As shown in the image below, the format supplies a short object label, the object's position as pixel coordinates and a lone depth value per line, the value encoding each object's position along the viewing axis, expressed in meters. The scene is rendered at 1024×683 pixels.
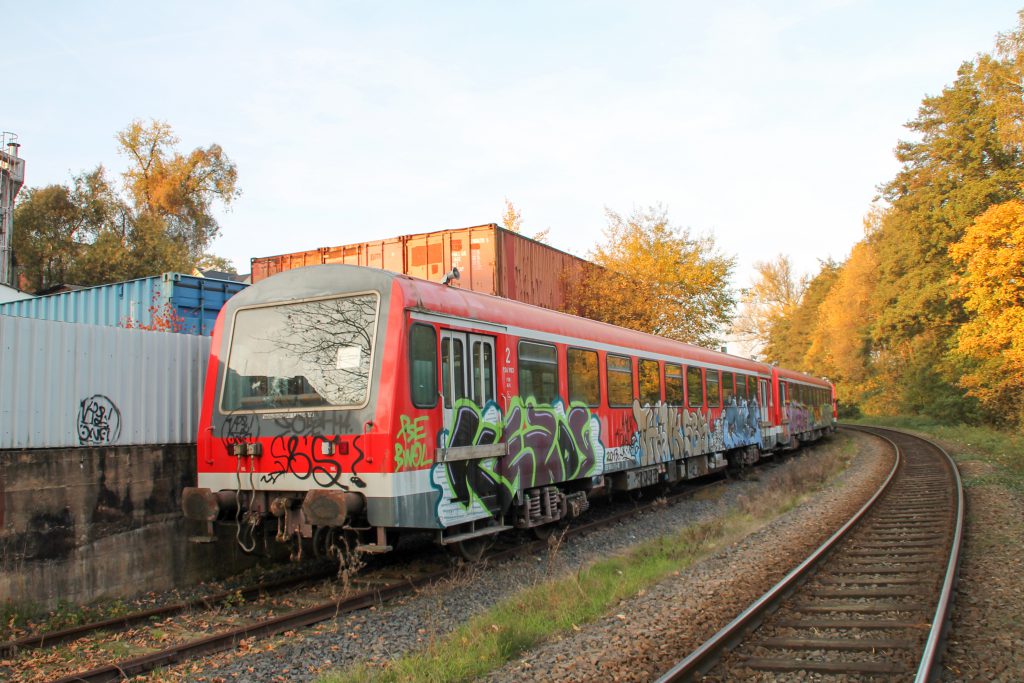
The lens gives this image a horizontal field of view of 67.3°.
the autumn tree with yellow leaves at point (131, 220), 35.72
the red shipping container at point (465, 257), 17.70
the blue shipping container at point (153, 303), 13.20
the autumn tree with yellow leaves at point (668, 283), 25.03
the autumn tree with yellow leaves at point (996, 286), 21.61
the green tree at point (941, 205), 28.86
